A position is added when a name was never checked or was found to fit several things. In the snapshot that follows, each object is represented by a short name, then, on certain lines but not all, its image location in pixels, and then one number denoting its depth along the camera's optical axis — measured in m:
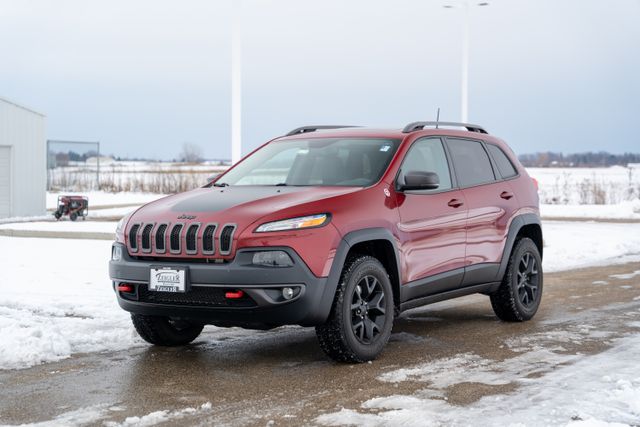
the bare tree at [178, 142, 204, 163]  101.62
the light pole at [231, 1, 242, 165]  20.94
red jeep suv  6.46
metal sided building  27.02
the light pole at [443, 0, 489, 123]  34.25
